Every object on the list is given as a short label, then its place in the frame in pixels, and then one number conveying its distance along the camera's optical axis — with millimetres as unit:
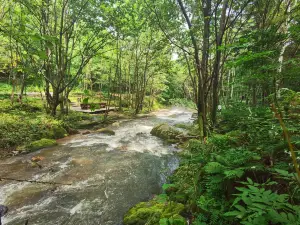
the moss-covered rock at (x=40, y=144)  7130
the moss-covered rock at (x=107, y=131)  10539
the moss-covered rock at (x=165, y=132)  9586
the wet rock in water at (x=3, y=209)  3571
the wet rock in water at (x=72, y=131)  10101
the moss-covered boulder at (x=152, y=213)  2980
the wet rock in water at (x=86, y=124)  11502
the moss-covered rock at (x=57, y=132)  8831
